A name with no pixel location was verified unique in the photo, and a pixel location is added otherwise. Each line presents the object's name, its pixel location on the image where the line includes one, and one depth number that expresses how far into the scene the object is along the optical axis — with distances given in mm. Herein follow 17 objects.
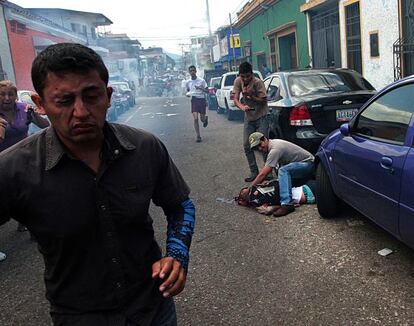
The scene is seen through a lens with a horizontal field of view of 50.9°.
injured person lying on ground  5117
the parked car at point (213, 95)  18762
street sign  25234
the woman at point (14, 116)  4535
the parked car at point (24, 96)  10413
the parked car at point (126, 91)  23859
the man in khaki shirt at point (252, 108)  6561
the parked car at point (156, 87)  41956
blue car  2965
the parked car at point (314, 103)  5898
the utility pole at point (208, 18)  36094
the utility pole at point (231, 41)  25328
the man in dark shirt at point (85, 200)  1376
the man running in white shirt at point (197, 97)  11052
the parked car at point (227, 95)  14792
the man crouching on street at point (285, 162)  5089
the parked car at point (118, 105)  18391
